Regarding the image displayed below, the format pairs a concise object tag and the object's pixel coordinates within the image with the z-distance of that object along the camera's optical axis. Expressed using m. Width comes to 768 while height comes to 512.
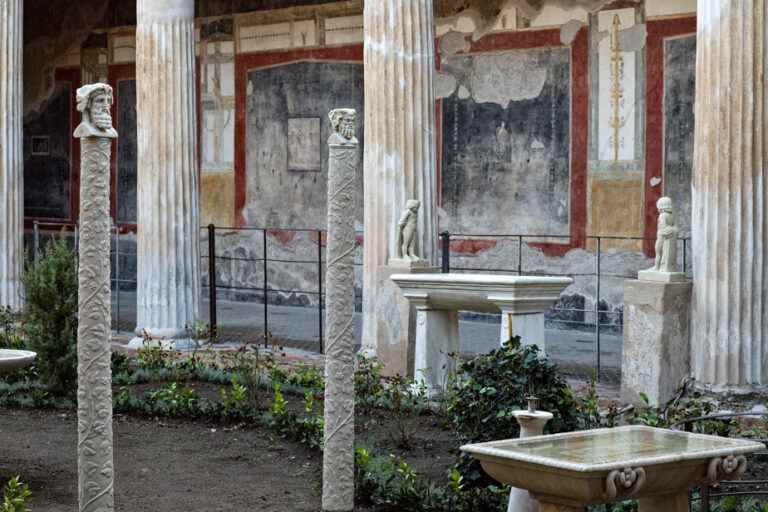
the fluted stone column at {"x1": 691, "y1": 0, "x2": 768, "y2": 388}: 12.84
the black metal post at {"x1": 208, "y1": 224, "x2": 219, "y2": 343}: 18.57
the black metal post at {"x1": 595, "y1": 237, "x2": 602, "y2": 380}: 15.26
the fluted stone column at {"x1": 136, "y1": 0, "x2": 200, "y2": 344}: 18.35
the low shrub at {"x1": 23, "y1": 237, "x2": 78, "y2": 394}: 13.77
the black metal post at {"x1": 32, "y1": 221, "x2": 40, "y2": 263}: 19.41
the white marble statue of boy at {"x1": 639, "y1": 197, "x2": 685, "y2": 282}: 13.06
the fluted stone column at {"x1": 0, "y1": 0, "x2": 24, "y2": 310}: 20.32
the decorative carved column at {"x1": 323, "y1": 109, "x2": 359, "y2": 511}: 8.99
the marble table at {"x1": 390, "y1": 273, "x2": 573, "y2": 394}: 12.63
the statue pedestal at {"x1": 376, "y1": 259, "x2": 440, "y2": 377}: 15.32
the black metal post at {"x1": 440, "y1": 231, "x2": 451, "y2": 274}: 16.80
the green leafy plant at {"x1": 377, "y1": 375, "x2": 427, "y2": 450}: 11.74
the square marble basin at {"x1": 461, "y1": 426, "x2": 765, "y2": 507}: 6.76
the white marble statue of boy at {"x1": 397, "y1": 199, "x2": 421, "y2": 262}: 14.92
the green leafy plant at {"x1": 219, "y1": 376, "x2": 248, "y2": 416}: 13.30
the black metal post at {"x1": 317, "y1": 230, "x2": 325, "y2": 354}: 17.76
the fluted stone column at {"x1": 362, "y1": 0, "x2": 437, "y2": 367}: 15.82
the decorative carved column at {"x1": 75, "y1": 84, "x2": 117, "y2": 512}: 7.40
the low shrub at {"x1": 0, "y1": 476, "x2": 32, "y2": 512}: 8.46
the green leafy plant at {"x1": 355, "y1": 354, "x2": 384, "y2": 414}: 13.44
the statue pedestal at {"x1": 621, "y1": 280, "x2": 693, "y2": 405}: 12.99
